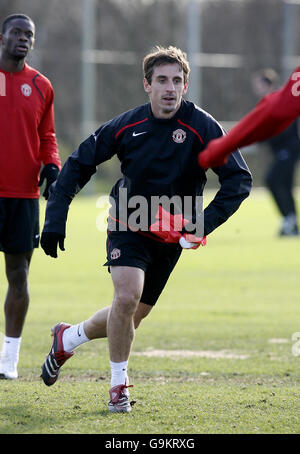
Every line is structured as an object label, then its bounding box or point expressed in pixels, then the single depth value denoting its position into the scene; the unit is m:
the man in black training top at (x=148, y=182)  10.66
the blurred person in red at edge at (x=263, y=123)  7.98
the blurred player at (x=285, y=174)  33.94
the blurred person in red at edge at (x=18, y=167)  12.93
